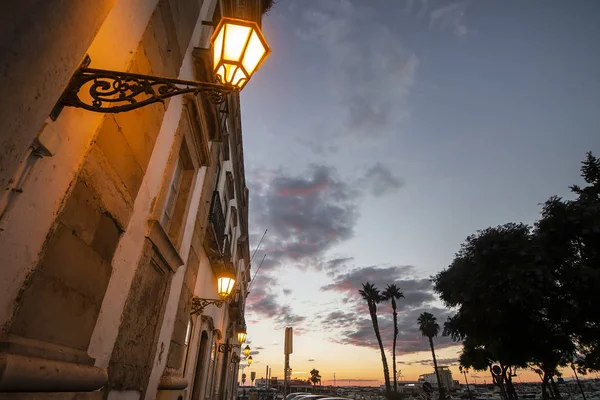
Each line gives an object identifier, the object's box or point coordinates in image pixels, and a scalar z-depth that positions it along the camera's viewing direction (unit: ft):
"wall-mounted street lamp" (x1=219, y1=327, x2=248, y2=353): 43.73
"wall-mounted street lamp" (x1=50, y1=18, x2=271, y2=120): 8.23
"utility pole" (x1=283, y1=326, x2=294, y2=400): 26.86
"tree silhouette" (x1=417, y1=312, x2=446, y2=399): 184.55
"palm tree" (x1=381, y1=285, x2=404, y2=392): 147.95
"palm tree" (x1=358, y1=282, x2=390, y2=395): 129.90
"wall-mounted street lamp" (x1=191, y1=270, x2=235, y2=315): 25.79
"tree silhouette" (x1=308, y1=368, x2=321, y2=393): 347.56
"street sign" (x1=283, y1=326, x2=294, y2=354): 26.86
